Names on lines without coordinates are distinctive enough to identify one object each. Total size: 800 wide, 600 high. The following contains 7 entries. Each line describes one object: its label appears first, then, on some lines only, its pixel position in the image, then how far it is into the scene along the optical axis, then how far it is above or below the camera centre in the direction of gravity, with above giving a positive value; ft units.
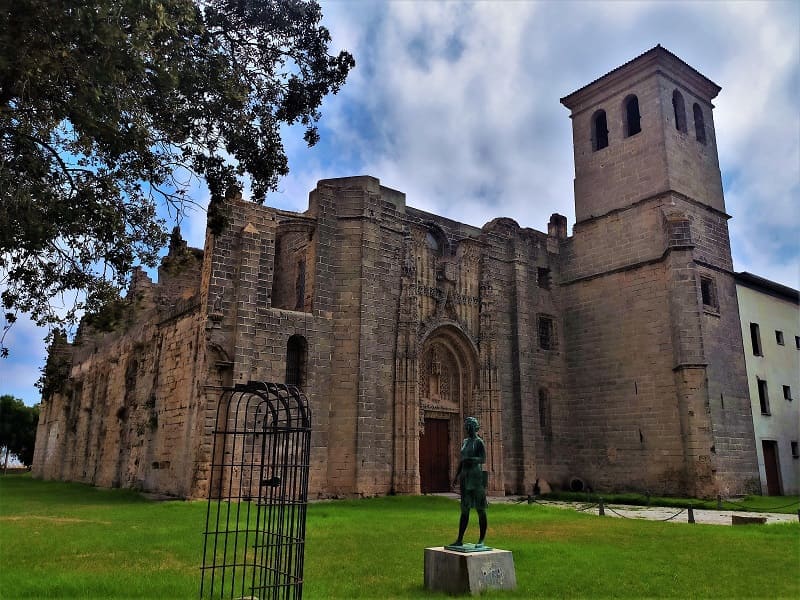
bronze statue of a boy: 27.09 -0.43
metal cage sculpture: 20.90 -3.82
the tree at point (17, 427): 174.91 +8.43
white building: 78.07 +11.77
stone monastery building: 63.72 +14.80
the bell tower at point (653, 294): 72.18 +21.48
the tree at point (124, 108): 23.89 +15.24
